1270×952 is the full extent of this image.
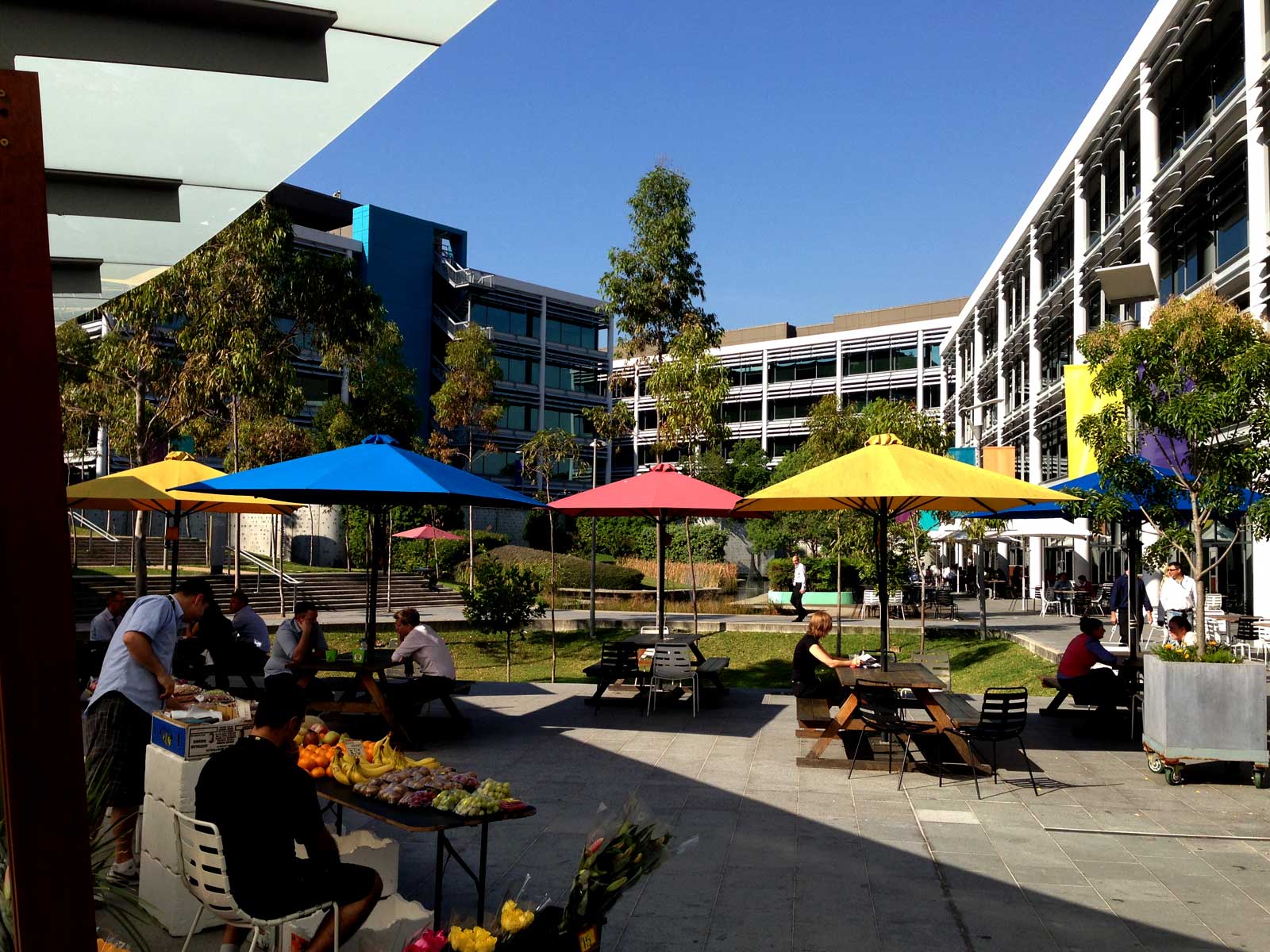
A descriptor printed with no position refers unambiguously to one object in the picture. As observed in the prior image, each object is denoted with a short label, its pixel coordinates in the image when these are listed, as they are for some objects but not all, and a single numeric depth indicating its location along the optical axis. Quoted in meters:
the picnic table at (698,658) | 11.74
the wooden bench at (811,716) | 9.91
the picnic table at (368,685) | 9.46
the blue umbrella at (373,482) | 8.95
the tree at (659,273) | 32.16
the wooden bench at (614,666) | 11.84
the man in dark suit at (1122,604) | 19.09
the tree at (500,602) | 18.62
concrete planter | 8.48
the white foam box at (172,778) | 4.94
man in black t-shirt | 3.90
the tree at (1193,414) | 10.48
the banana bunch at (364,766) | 5.09
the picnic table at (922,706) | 8.62
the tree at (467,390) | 44.31
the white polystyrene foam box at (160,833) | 4.88
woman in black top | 10.08
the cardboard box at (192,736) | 5.02
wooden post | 1.97
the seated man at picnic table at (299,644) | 9.93
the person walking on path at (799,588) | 24.73
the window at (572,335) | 71.38
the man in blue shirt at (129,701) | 5.70
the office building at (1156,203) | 20.52
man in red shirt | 10.70
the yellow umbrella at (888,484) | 9.42
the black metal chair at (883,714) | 8.58
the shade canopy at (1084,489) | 11.75
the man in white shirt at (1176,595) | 16.34
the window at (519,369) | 68.19
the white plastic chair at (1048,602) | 27.62
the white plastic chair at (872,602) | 25.30
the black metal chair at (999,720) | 8.27
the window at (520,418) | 68.25
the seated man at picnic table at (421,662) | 9.73
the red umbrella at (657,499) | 12.42
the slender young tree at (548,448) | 47.94
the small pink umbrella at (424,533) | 33.88
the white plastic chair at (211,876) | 3.98
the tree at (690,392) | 30.39
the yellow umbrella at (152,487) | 13.12
